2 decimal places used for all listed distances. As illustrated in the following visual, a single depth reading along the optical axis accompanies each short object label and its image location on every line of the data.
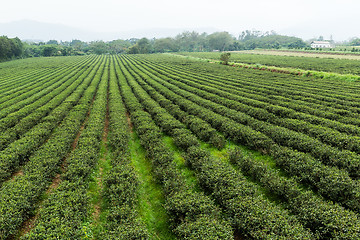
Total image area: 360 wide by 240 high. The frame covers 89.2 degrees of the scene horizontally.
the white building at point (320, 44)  163.30
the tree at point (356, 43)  156.88
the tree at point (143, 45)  160.34
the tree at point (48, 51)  127.09
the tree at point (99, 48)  164.25
